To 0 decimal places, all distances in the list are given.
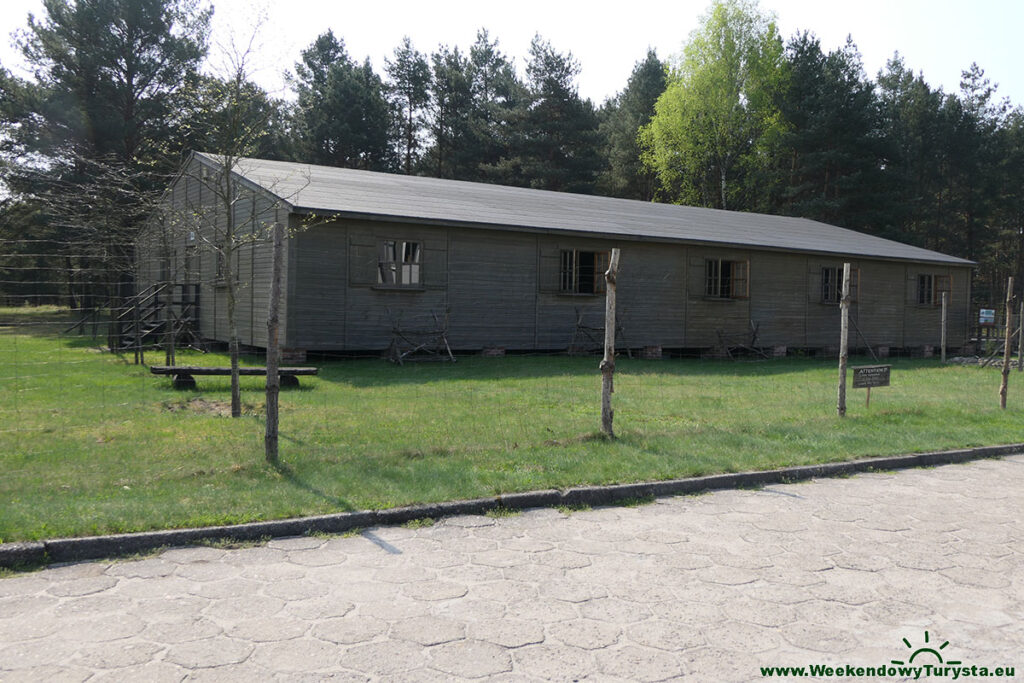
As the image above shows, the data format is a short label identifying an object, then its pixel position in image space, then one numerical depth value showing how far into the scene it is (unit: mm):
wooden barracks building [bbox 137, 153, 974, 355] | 16875
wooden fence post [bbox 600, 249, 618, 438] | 8258
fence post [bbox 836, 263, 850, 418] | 10336
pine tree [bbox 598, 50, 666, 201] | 48656
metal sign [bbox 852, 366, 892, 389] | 10617
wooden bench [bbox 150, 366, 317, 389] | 11805
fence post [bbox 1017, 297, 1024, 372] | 17719
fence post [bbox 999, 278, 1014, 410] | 12032
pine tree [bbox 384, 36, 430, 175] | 48281
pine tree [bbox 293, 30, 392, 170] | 42281
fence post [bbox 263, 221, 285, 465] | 6699
